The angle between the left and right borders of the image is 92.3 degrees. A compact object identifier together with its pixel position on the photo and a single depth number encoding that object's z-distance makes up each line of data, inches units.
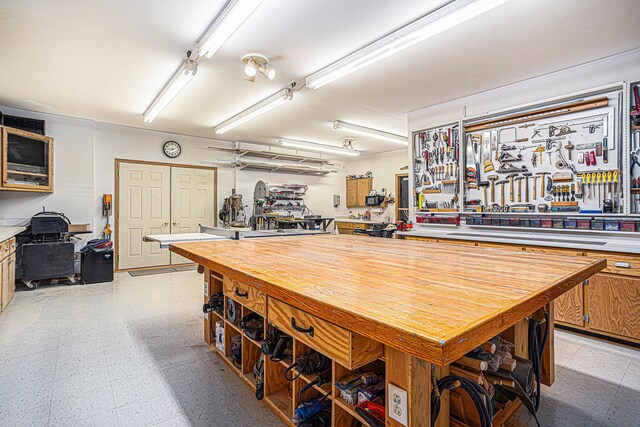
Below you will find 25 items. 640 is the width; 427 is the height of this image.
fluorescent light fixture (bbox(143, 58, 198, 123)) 127.6
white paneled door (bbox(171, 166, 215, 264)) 264.4
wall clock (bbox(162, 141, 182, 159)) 259.2
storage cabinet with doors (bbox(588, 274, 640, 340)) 109.8
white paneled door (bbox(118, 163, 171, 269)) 242.5
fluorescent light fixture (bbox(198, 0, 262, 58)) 88.1
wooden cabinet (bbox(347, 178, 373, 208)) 345.8
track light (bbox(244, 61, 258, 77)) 124.6
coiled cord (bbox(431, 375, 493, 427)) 46.3
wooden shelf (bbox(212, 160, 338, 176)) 288.7
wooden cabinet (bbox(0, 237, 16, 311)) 142.3
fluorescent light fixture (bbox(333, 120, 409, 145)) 220.3
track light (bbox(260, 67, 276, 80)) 129.6
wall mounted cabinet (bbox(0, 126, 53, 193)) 175.9
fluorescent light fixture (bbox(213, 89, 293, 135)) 161.7
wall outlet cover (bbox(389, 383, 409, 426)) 39.6
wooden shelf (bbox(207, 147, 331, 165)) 282.2
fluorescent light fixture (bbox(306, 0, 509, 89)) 89.2
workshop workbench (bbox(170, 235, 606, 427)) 32.9
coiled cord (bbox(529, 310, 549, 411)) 70.5
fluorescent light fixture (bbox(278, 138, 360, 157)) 266.5
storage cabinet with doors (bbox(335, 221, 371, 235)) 316.4
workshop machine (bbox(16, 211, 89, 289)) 183.5
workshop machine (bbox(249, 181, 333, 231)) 277.9
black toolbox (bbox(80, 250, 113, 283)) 201.8
